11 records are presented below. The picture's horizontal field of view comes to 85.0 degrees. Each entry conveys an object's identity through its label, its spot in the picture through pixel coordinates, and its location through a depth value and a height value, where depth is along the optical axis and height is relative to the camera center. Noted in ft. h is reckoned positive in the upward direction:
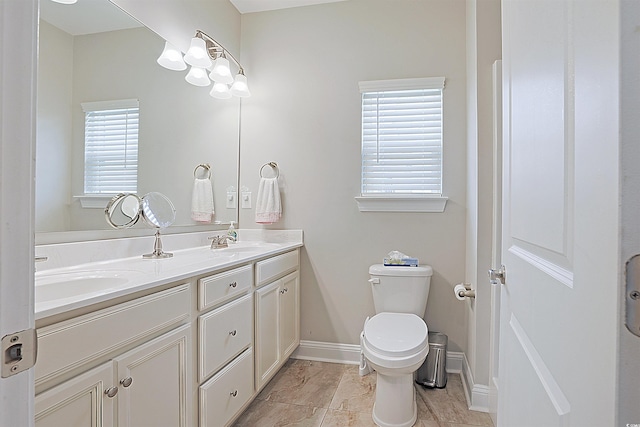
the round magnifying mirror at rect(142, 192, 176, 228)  5.91 +0.05
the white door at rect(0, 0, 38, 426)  1.37 +0.11
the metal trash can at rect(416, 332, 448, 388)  7.02 -3.08
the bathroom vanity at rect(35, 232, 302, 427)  2.88 -1.40
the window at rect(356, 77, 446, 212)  7.73 +1.59
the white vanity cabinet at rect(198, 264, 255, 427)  4.67 -1.95
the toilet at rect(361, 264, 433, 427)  5.34 -2.10
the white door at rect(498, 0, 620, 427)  1.30 +0.02
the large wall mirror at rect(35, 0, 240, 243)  4.53 +1.70
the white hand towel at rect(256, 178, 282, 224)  8.22 +0.26
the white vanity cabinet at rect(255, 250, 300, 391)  6.23 -1.99
